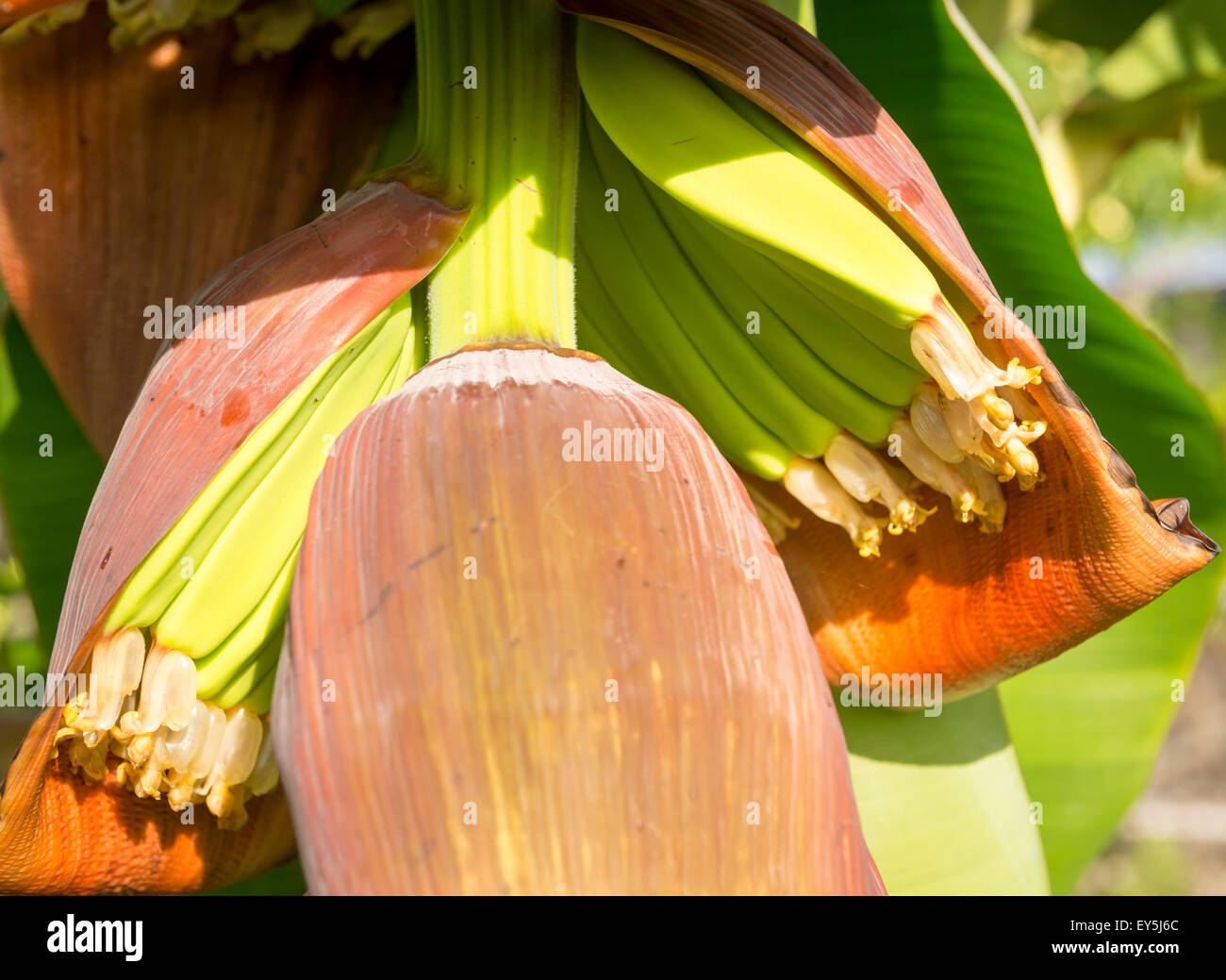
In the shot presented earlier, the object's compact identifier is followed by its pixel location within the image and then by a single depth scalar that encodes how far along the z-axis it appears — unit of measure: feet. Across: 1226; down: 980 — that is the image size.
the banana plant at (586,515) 0.97
